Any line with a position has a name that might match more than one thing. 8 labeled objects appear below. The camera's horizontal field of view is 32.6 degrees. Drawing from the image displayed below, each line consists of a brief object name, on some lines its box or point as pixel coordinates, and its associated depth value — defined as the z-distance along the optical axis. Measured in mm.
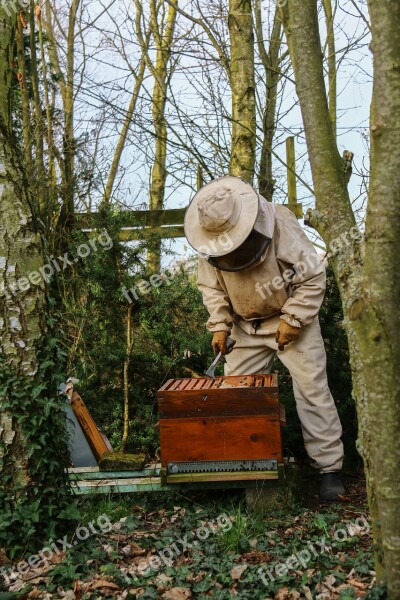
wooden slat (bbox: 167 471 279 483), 4734
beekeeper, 4824
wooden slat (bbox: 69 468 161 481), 5188
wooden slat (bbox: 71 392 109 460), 5496
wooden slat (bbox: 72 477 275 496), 4857
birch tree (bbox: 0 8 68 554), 3988
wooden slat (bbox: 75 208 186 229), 8642
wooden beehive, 4684
